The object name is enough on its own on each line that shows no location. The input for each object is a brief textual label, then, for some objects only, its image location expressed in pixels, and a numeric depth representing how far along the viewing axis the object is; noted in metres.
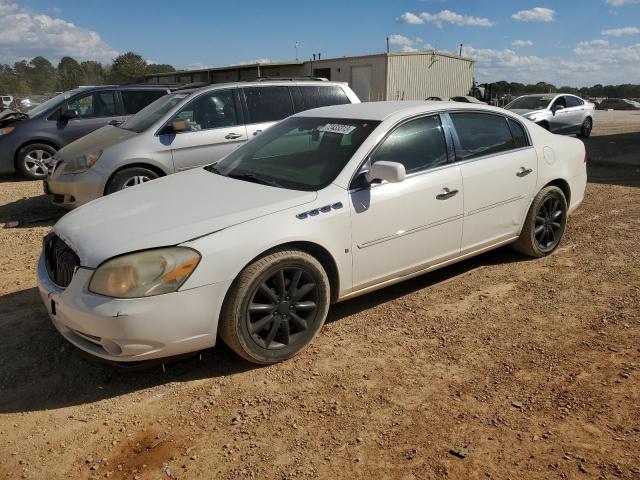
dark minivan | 9.37
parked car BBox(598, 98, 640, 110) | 46.88
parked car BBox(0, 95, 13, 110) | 26.43
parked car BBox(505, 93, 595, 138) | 14.45
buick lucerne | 2.83
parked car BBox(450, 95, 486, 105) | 20.27
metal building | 27.44
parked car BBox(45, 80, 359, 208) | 6.29
